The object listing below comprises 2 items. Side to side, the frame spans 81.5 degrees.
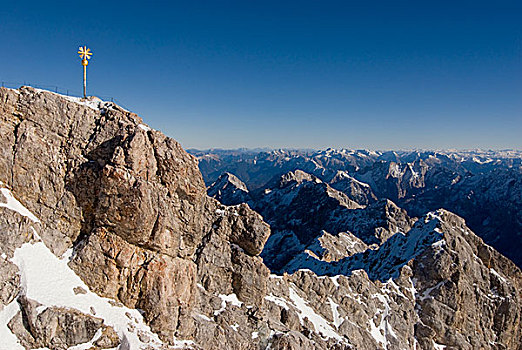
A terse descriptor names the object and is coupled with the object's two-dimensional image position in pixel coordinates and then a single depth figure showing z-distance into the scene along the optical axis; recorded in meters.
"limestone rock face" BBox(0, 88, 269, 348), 40.81
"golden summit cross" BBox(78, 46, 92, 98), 44.25
